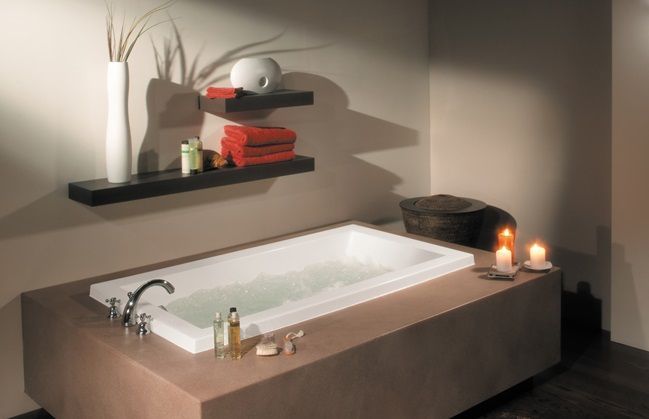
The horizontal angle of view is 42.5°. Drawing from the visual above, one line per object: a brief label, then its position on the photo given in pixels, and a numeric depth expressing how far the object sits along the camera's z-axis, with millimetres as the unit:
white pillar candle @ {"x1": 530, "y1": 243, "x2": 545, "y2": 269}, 3438
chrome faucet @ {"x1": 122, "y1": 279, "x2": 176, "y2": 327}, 2852
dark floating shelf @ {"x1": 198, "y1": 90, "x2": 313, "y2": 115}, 3588
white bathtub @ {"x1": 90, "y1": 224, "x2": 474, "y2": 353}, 2855
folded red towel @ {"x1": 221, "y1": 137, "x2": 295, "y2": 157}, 3689
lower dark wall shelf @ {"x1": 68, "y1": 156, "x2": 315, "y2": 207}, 3246
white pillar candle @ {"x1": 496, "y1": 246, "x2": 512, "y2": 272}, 3388
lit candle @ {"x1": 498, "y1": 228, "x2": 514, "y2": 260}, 3459
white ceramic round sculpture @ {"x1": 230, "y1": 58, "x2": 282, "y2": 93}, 3701
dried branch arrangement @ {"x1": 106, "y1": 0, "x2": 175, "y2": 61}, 3348
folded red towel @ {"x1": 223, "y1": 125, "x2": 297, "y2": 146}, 3682
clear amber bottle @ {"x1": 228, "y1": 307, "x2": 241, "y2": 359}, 2617
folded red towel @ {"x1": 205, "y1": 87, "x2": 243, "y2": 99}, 3602
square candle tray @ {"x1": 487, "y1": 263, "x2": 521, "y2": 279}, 3355
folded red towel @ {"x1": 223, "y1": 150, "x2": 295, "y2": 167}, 3703
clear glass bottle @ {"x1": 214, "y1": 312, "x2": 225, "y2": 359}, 2618
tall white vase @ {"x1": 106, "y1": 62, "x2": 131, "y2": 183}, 3279
